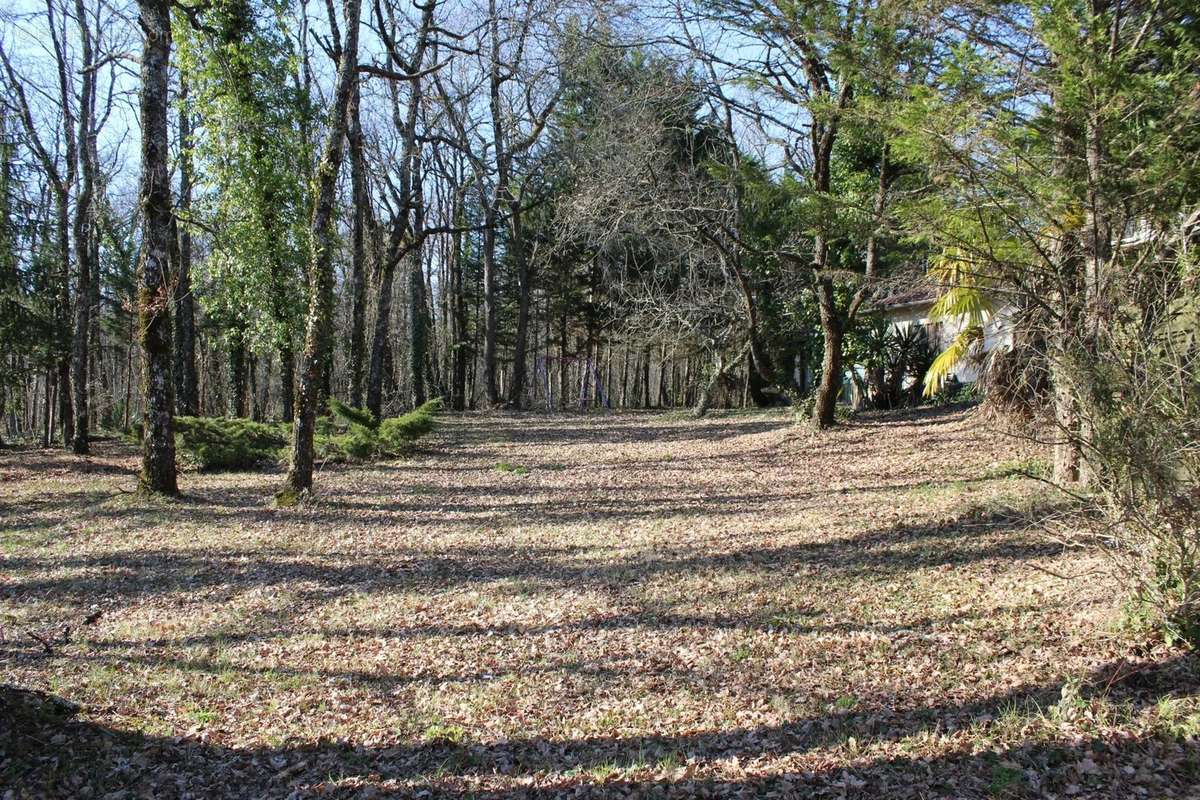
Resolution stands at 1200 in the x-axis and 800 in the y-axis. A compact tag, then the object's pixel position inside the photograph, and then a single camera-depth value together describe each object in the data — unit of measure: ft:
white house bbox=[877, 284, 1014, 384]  55.98
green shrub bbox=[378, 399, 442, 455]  46.37
